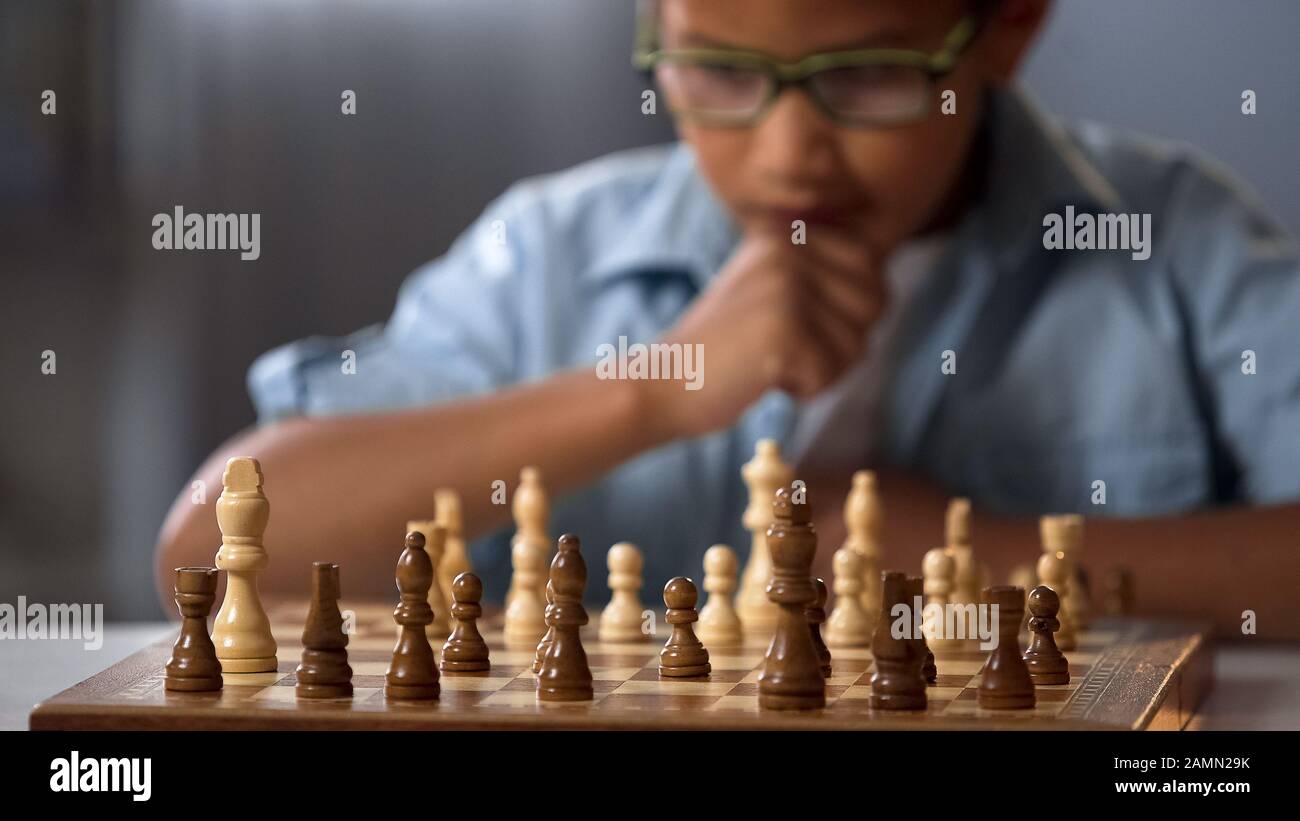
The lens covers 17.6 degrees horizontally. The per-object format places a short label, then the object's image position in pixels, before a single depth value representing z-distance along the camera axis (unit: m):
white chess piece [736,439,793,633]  1.79
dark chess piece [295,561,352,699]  1.54
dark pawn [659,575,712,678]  1.61
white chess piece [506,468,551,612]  1.81
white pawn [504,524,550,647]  1.74
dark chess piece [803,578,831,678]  1.60
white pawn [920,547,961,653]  1.69
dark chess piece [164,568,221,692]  1.56
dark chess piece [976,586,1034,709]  1.52
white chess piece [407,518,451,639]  1.75
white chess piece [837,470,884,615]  1.79
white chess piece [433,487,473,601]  1.81
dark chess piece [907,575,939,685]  1.53
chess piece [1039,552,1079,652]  1.70
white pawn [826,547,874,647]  1.70
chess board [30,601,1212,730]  1.50
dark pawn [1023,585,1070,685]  1.58
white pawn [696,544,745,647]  1.72
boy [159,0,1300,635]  2.00
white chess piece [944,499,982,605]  1.76
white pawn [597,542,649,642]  1.73
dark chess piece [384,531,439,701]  1.54
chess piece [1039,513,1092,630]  1.75
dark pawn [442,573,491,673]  1.62
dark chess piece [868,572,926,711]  1.52
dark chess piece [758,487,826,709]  1.52
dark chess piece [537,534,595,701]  1.55
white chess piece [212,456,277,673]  1.61
